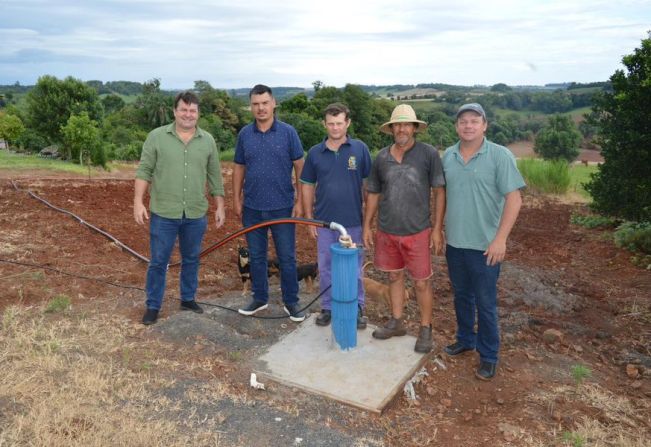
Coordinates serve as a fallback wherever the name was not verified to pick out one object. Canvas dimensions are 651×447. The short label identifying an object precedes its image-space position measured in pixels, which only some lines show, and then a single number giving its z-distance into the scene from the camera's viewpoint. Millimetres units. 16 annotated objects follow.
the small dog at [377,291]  5473
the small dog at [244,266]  5771
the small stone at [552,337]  5105
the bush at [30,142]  40156
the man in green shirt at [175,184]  4551
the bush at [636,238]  8505
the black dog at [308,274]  5867
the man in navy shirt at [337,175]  4320
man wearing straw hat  4039
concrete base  3812
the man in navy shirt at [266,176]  4598
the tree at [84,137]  16797
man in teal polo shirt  3797
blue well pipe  4039
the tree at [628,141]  8422
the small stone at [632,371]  4464
